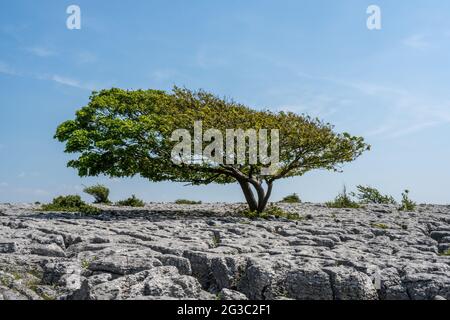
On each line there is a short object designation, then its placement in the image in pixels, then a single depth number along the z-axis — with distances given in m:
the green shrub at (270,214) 25.88
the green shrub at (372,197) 41.62
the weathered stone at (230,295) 9.45
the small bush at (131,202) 36.57
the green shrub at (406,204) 33.69
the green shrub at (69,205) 28.44
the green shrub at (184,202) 41.50
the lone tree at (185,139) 25.59
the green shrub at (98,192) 39.97
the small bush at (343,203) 35.66
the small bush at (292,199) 44.05
